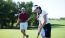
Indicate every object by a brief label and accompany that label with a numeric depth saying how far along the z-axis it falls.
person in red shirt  7.00
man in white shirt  3.98
